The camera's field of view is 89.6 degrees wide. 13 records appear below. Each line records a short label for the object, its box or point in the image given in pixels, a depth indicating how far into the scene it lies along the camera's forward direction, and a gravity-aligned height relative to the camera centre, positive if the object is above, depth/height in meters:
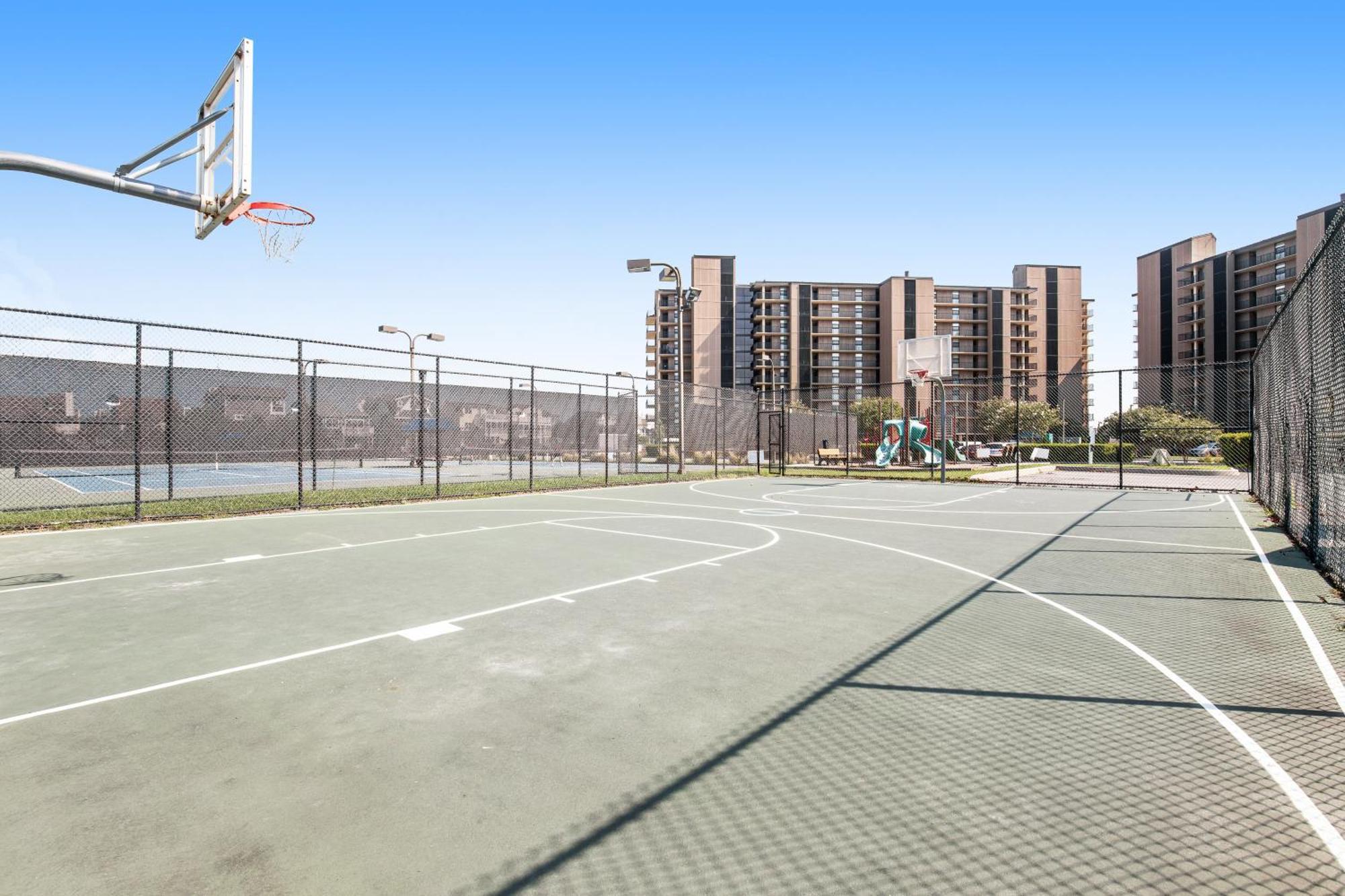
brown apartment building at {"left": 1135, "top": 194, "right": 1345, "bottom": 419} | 73.75 +18.26
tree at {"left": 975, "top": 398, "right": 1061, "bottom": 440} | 68.75 +3.27
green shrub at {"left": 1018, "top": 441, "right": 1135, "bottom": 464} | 40.45 -0.34
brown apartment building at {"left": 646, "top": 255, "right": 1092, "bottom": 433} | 95.38 +17.96
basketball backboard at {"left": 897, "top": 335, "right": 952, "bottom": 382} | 25.66 +3.52
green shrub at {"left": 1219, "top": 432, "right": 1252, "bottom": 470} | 32.75 -0.07
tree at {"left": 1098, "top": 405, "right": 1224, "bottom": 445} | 41.03 +2.00
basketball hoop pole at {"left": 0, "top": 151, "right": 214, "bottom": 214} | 6.80 +3.03
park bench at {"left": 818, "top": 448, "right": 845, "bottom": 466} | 33.44 -0.37
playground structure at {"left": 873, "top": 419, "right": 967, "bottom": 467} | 32.38 +0.31
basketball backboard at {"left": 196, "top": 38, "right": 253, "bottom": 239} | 8.62 +3.97
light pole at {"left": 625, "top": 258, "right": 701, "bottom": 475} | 22.89 +5.27
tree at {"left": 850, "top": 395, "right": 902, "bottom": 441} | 70.38 +4.22
